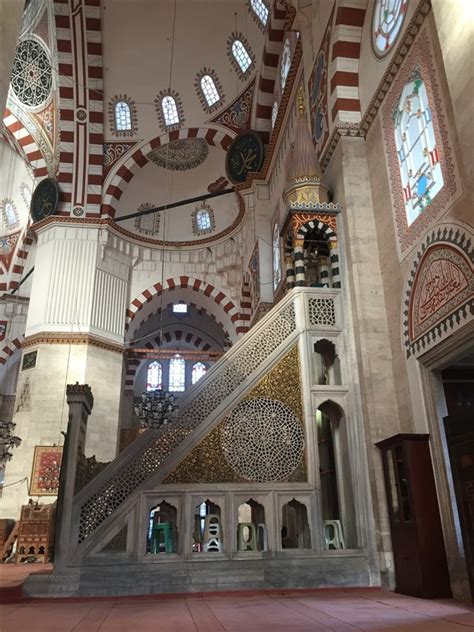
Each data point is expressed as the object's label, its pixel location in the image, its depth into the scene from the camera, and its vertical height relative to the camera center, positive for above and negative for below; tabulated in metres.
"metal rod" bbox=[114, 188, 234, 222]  12.20 +7.34
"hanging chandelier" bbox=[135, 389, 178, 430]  8.69 +2.06
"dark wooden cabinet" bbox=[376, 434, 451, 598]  4.25 +0.15
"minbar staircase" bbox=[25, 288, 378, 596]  4.72 +0.18
